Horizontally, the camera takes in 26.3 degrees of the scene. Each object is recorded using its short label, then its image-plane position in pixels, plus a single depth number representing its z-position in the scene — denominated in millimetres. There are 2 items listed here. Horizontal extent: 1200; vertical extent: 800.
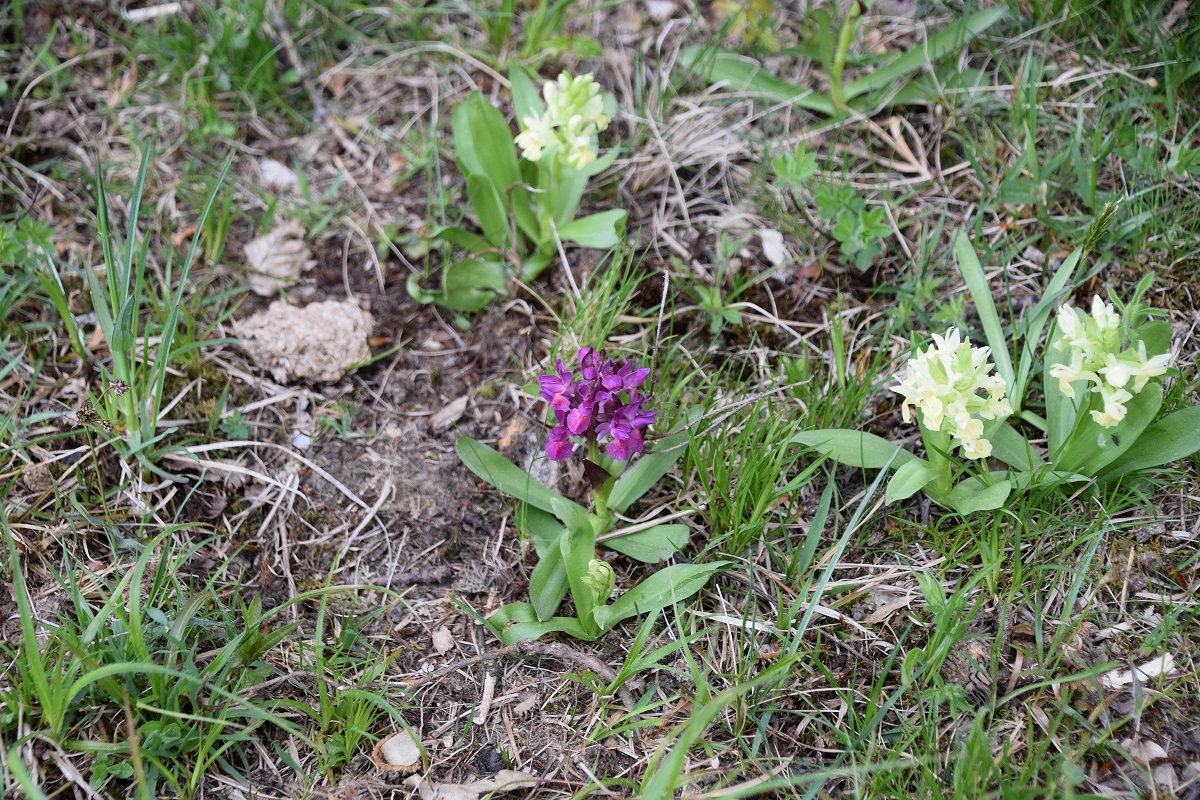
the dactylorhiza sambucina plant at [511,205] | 1250
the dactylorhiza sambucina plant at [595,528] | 1131
